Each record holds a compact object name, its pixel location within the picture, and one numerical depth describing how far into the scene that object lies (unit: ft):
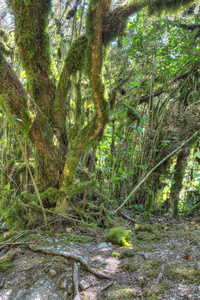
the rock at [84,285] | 5.32
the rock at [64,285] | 5.41
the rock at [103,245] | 8.15
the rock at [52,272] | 5.97
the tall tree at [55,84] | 8.43
